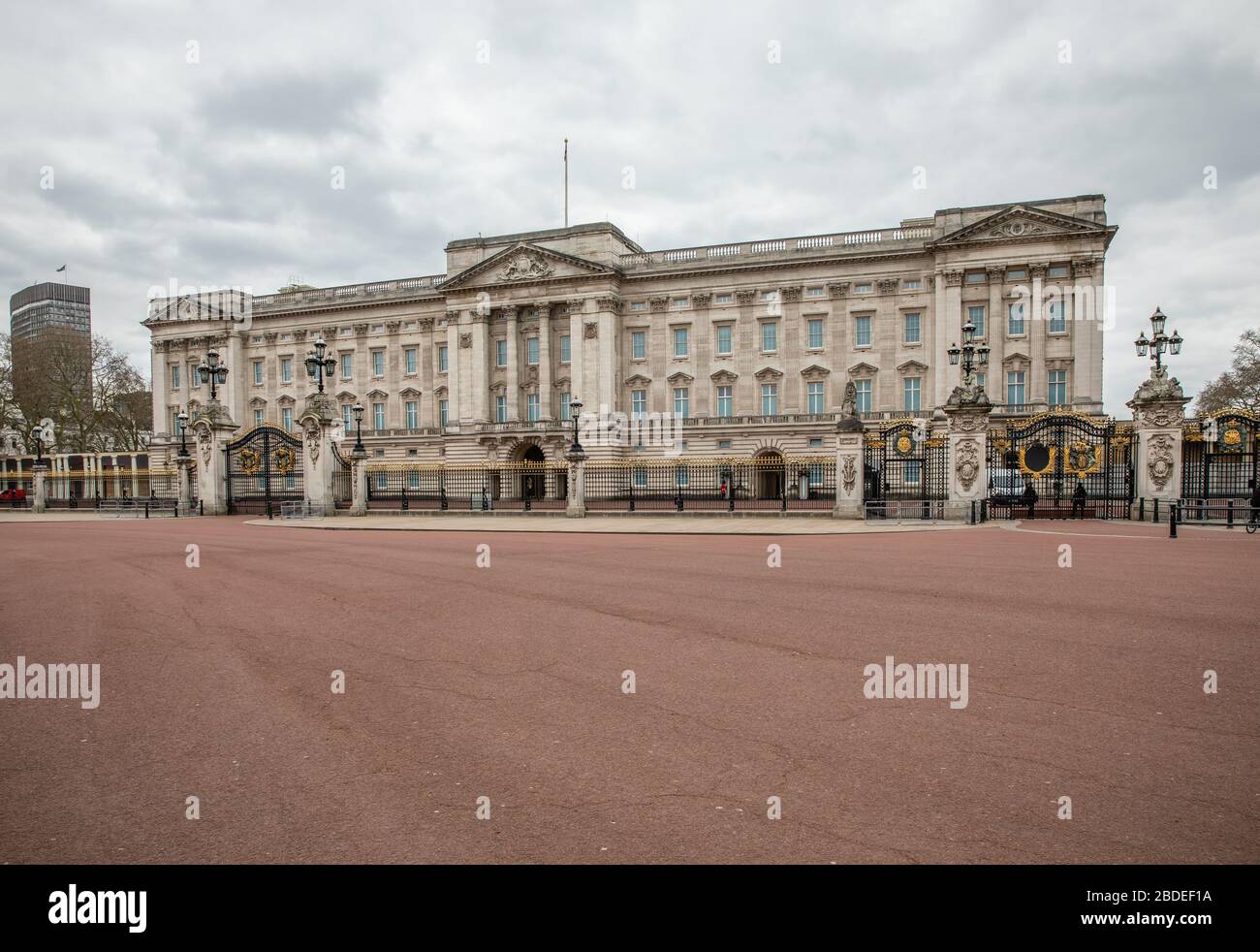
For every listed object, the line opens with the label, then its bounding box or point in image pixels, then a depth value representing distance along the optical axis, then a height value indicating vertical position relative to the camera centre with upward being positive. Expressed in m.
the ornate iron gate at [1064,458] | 26.56 -0.19
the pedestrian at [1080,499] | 26.20 -1.65
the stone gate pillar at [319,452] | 32.75 +0.17
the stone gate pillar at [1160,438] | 25.00 +0.47
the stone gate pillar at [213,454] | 35.41 +0.11
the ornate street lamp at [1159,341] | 25.66 +3.87
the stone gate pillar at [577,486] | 30.04 -1.27
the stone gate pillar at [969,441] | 25.44 +0.40
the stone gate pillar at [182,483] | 36.41 -1.33
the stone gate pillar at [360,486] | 32.66 -1.34
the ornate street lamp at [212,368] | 34.59 +4.09
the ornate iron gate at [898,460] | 25.78 -0.42
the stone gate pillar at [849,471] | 26.16 -0.63
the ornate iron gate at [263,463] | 34.28 -0.38
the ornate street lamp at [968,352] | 27.41 +3.79
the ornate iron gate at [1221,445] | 24.64 +0.23
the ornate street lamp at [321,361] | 32.19 +4.19
